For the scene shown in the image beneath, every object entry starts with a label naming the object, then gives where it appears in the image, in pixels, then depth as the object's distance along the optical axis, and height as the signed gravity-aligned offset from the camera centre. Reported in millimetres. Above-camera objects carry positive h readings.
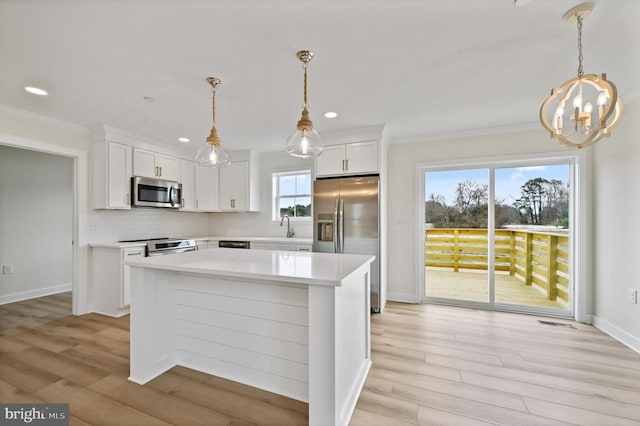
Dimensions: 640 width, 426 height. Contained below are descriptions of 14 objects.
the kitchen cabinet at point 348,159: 3590 +706
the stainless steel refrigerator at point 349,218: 3518 -75
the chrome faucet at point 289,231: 4645 -311
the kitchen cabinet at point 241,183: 4727 +498
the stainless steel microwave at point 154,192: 3805 +294
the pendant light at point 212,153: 2285 +493
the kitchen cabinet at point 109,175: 3529 +490
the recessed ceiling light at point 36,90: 2467 +1102
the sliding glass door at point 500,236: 3473 -327
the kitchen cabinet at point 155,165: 3896 +706
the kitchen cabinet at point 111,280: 3414 -829
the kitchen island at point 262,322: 1542 -758
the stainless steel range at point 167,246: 3707 -471
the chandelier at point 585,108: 1580 +636
